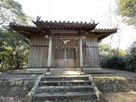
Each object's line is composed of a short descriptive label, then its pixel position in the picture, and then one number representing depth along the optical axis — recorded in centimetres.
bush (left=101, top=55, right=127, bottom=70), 993
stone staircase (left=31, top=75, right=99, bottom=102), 330
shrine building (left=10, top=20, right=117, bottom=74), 709
